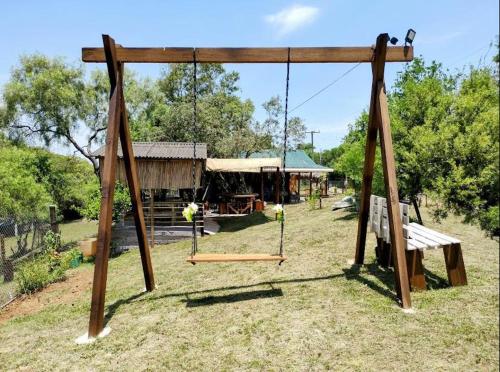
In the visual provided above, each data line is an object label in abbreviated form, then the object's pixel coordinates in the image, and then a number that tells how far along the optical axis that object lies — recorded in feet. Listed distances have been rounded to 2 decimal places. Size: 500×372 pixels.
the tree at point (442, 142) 22.63
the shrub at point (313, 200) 66.18
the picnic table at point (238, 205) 68.54
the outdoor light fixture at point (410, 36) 17.07
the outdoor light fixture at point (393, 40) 18.07
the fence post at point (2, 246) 30.71
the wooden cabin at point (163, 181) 46.70
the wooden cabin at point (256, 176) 61.67
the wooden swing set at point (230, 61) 16.53
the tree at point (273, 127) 100.07
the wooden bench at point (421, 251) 17.28
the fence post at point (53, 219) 44.55
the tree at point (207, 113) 93.09
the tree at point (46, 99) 77.97
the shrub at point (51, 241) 41.78
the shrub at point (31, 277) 30.60
